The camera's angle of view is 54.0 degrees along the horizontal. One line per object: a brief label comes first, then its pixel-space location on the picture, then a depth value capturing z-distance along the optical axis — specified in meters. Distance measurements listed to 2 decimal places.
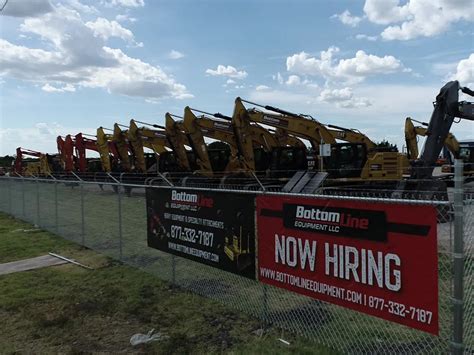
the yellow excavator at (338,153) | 19.06
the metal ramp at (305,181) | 16.92
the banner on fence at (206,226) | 5.70
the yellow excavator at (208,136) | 23.41
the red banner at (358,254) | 3.68
